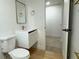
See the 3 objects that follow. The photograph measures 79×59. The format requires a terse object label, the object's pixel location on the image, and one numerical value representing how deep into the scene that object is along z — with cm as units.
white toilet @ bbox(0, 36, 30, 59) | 120
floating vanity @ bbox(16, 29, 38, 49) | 164
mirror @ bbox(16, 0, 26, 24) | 183
